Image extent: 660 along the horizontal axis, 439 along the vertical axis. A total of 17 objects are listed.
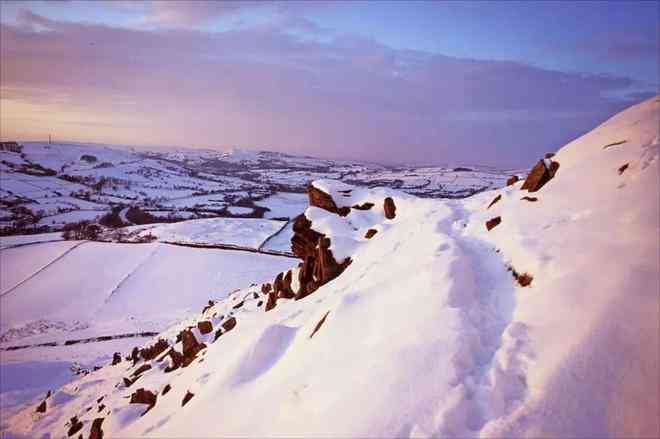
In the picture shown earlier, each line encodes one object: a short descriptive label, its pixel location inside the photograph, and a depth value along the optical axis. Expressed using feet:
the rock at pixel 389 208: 63.77
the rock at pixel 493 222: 38.65
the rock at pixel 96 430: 41.32
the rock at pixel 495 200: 47.96
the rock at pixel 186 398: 35.32
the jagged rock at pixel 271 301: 59.26
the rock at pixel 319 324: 32.42
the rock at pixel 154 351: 69.21
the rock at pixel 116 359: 77.15
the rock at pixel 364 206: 69.16
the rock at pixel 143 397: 44.81
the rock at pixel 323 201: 71.61
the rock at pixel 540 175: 42.37
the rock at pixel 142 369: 60.32
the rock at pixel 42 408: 61.50
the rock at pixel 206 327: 61.31
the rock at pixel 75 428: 48.32
